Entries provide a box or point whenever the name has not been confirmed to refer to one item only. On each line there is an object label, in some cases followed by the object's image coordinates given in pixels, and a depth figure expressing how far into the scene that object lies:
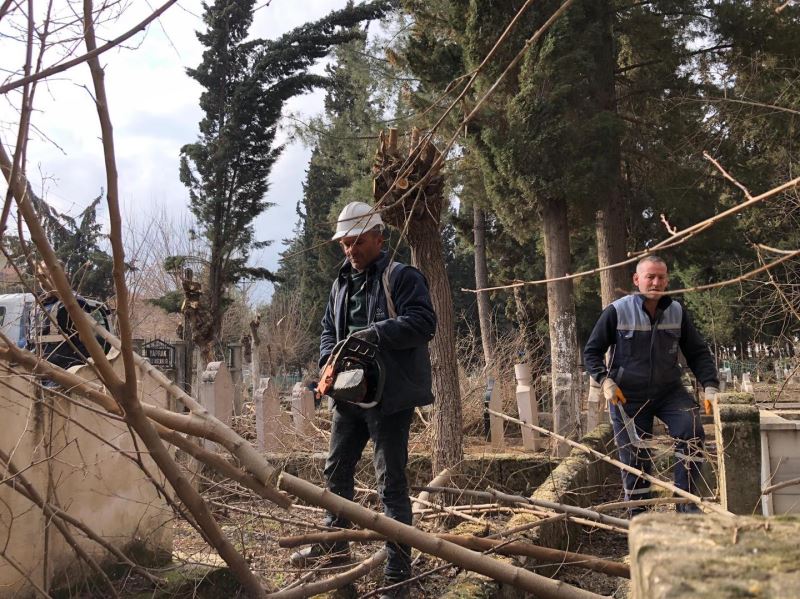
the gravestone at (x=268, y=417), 8.88
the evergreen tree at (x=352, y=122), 18.03
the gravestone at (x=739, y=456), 4.07
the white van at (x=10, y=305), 9.52
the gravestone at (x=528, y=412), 9.63
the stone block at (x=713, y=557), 1.06
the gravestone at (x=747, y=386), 15.12
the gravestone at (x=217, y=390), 8.05
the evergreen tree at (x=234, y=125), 22.09
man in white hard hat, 3.90
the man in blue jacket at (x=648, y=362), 5.09
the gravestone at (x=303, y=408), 9.20
